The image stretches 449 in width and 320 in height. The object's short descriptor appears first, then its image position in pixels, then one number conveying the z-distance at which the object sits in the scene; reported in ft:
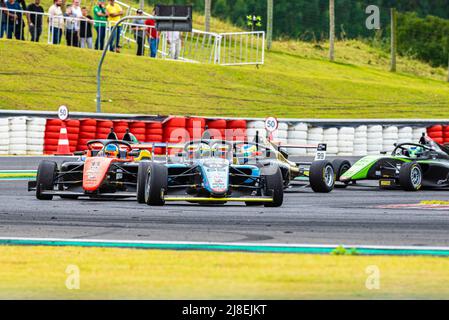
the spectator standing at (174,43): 123.12
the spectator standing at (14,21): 100.78
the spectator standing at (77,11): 106.11
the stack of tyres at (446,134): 103.65
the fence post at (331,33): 166.27
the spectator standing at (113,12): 109.40
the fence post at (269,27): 158.61
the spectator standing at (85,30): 107.45
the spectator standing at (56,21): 103.55
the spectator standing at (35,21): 104.58
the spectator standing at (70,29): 106.52
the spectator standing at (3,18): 100.99
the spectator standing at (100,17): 107.86
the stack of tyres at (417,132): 103.21
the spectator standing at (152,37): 117.00
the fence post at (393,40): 183.11
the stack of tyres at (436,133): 103.81
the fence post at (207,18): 146.92
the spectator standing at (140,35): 117.73
